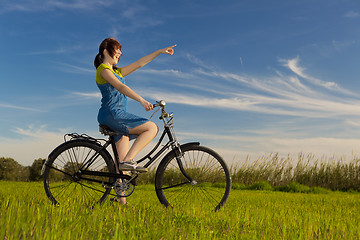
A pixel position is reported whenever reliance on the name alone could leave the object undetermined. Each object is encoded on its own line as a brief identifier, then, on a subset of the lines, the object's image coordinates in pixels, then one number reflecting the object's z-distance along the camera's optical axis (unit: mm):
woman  5168
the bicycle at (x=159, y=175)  5398
